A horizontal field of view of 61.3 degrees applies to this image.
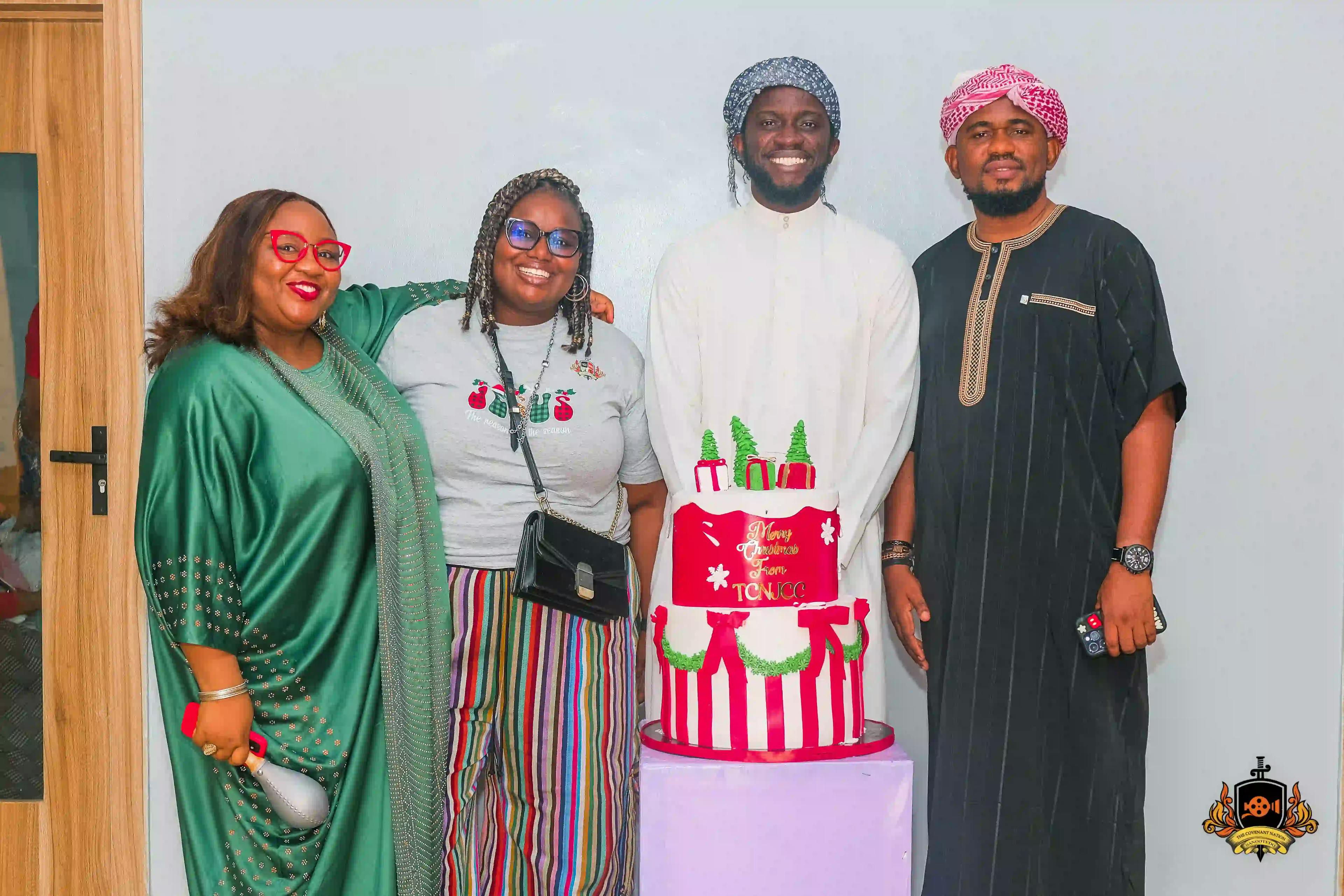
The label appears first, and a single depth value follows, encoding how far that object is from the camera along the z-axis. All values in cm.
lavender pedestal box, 245
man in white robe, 274
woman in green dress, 237
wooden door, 338
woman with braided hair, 259
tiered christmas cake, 242
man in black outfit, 268
